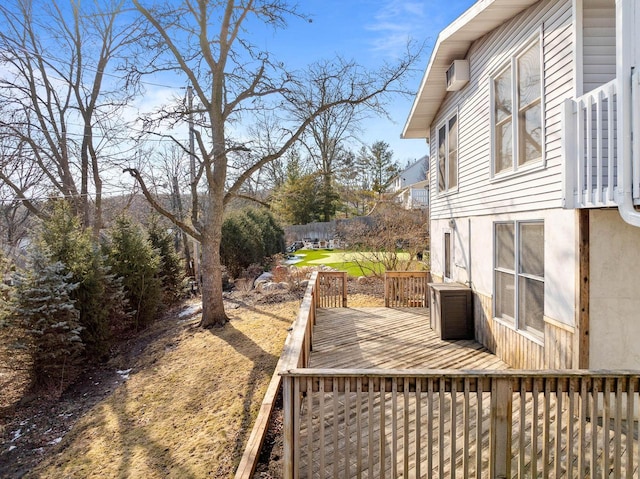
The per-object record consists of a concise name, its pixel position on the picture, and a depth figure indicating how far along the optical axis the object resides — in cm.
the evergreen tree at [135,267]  920
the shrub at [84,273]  710
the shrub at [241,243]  1513
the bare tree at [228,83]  822
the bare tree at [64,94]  1283
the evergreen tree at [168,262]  1159
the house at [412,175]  3700
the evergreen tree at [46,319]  608
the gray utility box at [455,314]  627
